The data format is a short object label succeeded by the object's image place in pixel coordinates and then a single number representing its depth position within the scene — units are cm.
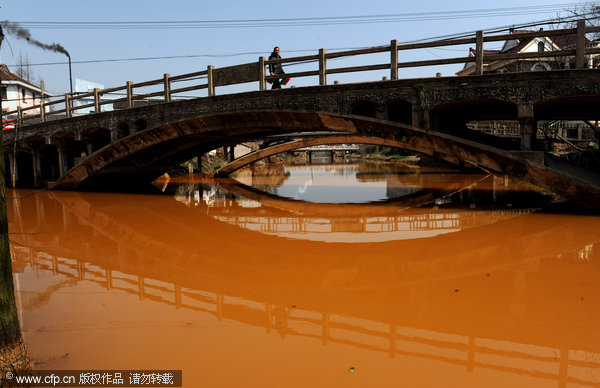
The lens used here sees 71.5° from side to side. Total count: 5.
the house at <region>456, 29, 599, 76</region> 2784
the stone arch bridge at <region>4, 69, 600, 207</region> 984
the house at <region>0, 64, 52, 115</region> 3830
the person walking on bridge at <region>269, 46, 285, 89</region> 1333
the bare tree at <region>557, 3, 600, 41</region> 2217
